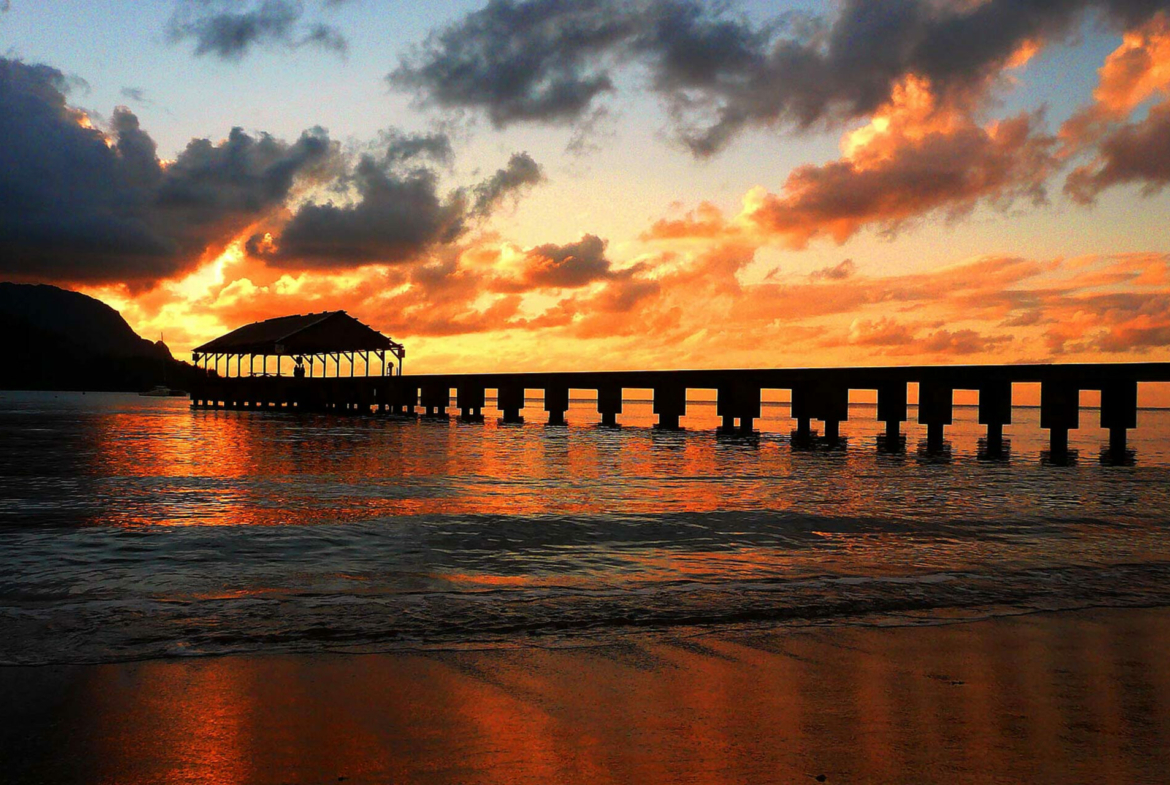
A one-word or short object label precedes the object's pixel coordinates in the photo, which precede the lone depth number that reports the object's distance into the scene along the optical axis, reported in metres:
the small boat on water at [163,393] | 152.04
